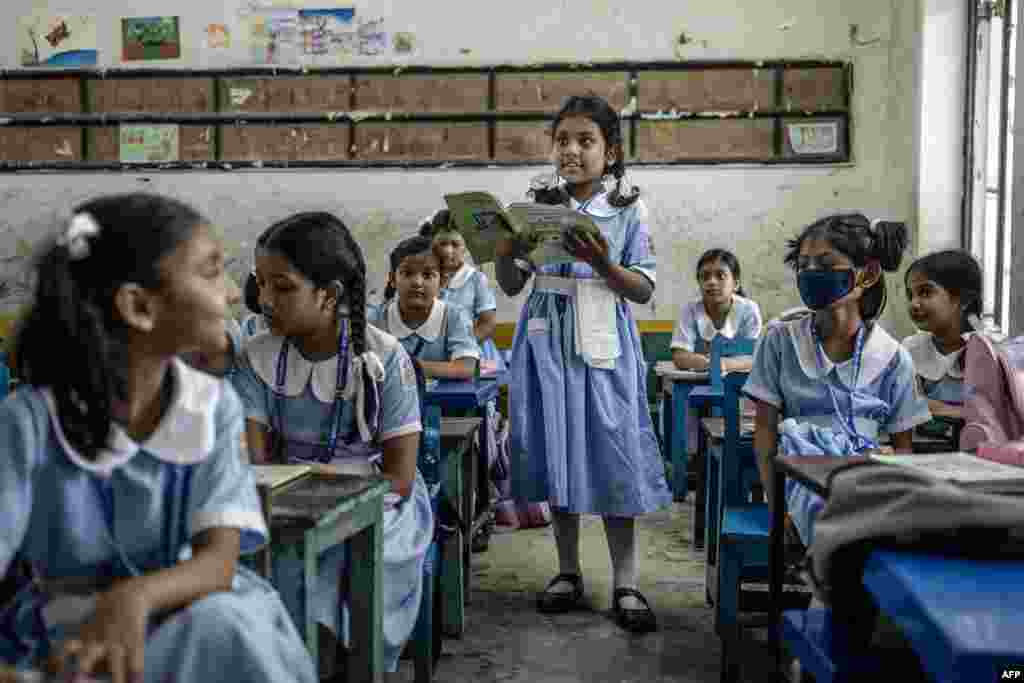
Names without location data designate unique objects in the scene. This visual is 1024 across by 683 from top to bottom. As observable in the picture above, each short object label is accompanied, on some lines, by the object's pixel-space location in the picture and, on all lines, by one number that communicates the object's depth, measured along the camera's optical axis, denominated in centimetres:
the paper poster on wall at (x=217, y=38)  639
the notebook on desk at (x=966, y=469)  156
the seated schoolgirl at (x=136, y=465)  125
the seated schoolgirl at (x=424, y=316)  419
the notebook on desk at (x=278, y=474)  168
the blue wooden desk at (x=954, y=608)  93
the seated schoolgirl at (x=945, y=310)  369
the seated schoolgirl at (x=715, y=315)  558
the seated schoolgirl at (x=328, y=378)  221
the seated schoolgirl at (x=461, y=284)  521
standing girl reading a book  317
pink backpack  238
